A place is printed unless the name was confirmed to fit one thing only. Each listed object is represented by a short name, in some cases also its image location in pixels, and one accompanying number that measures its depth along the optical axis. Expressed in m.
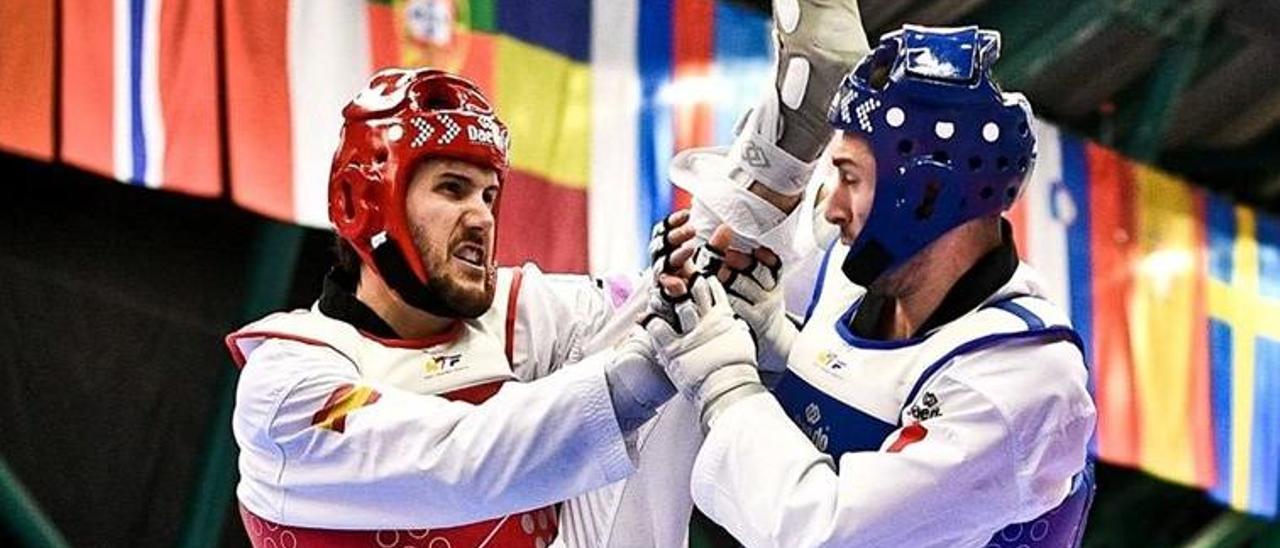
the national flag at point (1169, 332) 20.20
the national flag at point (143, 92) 12.41
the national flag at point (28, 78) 12.08
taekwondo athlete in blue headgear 6.32
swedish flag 21.41
